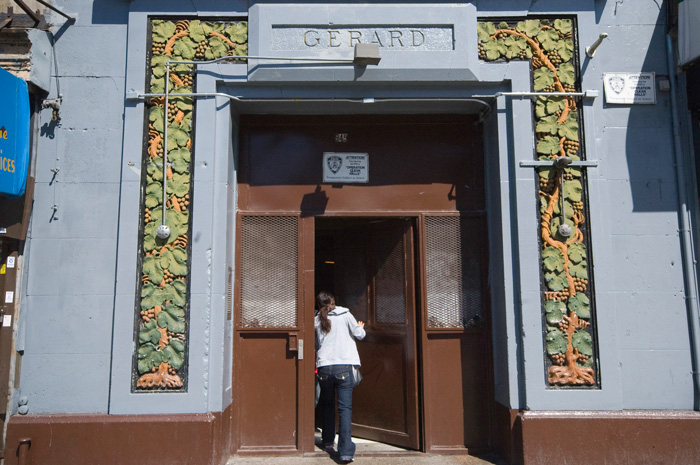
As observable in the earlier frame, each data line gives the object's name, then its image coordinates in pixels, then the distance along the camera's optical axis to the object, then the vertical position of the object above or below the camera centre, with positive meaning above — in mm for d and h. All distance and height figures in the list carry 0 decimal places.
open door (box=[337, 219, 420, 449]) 6680 -213
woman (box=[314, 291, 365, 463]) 6223 -514
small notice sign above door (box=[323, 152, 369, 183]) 6805 +1707
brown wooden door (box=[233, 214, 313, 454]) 6453 -326
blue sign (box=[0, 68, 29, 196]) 5594 +1805
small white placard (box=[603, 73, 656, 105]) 6297 +2413
